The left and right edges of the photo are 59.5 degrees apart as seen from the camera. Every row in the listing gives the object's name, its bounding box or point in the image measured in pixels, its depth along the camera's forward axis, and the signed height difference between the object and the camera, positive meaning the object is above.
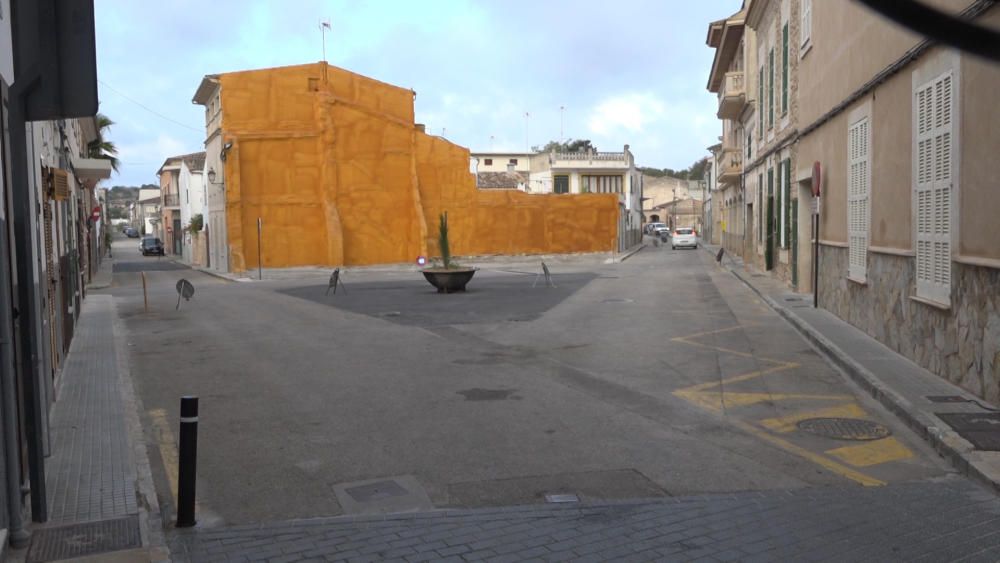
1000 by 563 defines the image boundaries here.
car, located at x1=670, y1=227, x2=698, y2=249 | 58.31 -0.83
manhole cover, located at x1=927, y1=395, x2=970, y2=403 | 8.23 -1.67
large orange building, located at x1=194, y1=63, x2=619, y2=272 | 38.31 +2.81
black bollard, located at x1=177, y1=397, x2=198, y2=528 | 5.47 -1.43
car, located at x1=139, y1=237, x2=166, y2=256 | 64.81 -0.86
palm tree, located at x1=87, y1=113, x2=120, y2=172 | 38.25 +4.05
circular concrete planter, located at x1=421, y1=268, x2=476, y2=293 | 23.56 -1.29
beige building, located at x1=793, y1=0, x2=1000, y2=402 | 8.34 +0.37
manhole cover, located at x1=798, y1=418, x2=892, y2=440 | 7.54 -1.81
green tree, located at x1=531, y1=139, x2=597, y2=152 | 86.59 +8.96
